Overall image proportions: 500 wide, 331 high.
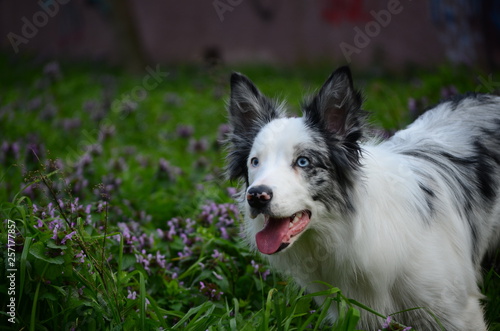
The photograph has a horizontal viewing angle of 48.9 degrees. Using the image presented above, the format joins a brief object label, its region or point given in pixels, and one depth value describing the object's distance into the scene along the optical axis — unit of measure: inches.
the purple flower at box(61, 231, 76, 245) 105.5
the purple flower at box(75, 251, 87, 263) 109.2
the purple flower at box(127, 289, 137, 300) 118.5
